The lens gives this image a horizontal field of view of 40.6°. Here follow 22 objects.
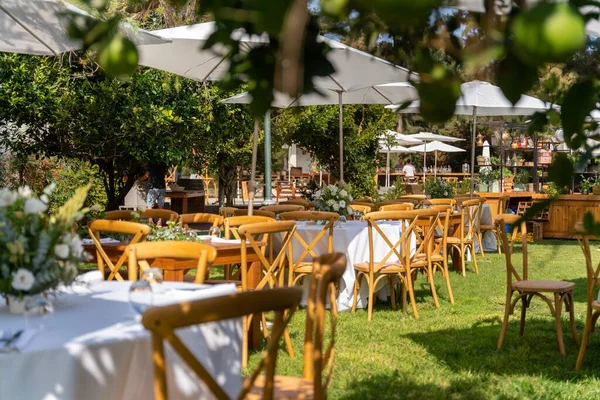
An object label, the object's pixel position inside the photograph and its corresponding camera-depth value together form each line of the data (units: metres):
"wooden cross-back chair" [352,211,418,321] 6.49
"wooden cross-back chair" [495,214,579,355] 5.34
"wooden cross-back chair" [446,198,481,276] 9.45
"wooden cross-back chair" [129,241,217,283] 3.61
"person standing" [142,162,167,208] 12.93
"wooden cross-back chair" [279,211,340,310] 6.38
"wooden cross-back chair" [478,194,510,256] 11.85
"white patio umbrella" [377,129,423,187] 15.93
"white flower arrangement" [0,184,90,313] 2.62
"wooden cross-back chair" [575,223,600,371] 4.76
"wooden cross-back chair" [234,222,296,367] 4.88
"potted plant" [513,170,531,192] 16.19
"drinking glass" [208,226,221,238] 5.96
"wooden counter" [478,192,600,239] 13.90
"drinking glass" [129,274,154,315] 2.68
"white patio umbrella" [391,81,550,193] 11.28
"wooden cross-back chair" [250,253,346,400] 2.15
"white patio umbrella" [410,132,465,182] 21.47
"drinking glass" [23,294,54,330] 2.57
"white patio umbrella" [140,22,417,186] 6.88
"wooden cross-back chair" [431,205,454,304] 7.54
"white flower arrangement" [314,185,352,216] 7.48
